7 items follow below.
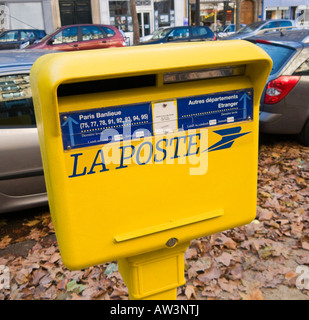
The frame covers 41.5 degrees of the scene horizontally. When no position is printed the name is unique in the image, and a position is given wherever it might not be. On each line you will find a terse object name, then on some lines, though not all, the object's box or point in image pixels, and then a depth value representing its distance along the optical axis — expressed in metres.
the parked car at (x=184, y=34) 17.81
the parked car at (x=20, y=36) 17.19
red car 14.72
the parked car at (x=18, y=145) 3.40
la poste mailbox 1.42
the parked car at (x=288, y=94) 5.20
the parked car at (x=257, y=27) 18.38
